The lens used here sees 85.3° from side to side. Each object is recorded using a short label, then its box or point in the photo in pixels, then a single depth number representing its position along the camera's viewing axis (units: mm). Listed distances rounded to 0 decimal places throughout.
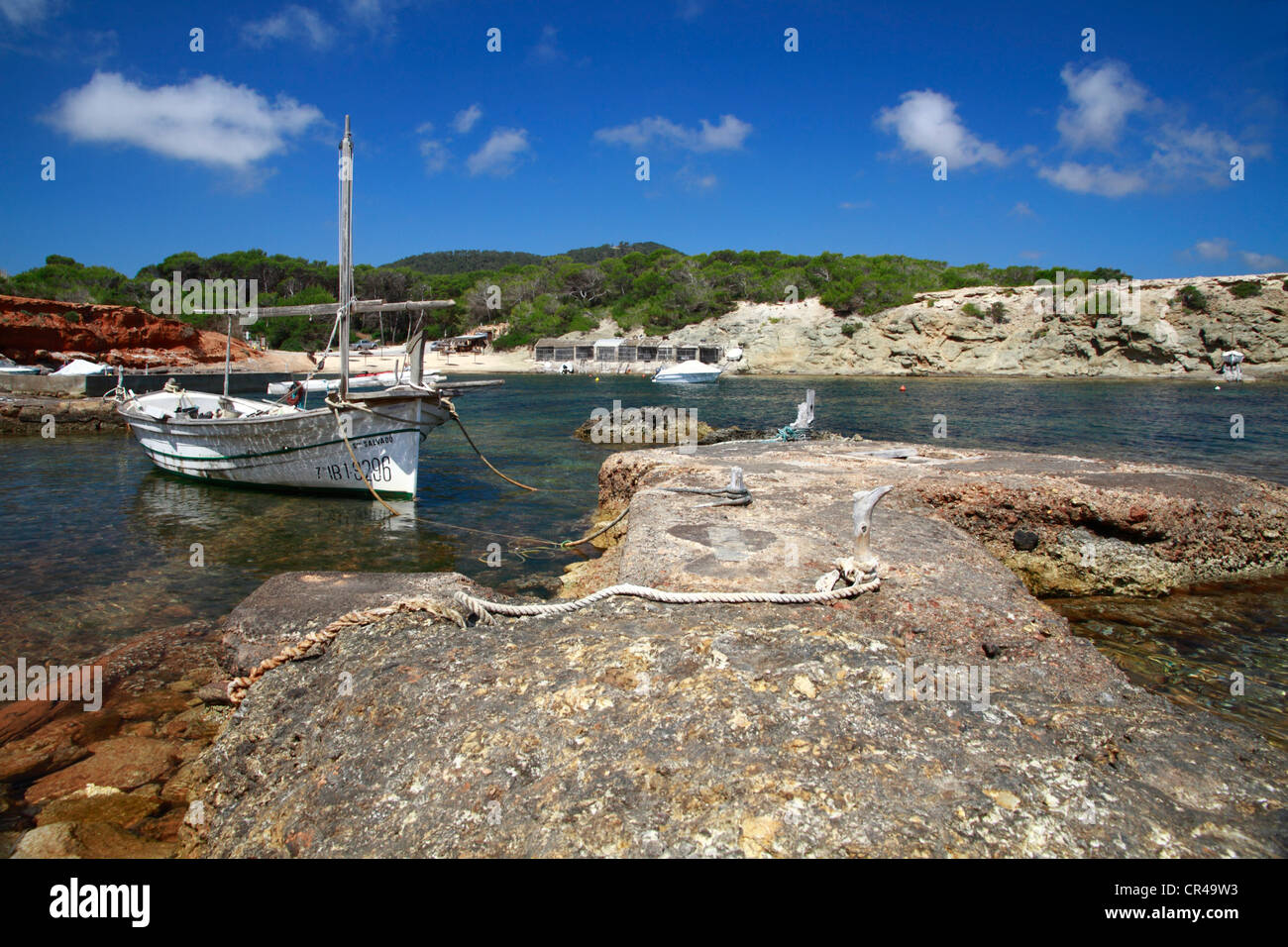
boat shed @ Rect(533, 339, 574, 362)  66938
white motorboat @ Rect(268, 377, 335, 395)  35781
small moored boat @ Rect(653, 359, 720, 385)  49062
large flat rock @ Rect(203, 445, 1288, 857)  2490
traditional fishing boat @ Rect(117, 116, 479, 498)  12469
